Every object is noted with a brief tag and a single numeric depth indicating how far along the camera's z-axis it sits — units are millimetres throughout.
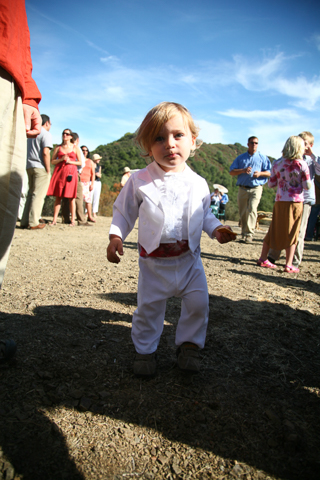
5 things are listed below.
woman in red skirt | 7156
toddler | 1821
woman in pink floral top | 4473
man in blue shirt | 7047
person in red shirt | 1690
